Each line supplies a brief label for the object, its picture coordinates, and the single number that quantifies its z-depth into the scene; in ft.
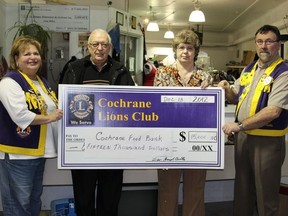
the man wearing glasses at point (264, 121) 7.15
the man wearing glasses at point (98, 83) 7.15
